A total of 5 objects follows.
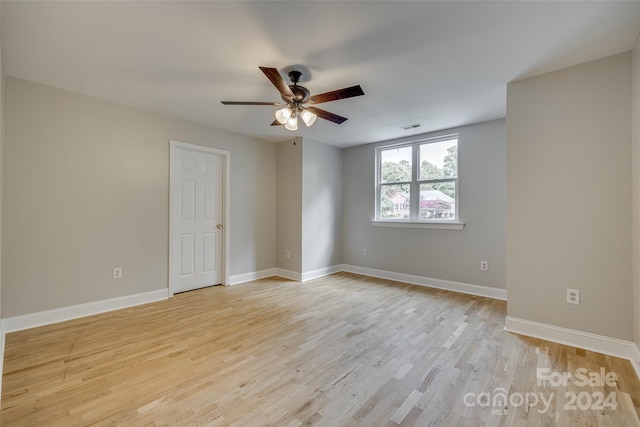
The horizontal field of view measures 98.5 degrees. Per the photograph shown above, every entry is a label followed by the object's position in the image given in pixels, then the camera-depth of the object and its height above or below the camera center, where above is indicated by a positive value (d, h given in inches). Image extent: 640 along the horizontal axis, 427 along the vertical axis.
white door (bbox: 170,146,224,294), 153.9 -2.8
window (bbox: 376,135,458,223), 167.9 +22.3
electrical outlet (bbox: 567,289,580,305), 95.5 -28.0
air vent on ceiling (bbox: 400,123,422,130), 156.9 +51.9
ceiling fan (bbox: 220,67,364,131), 87.4 +40.0
